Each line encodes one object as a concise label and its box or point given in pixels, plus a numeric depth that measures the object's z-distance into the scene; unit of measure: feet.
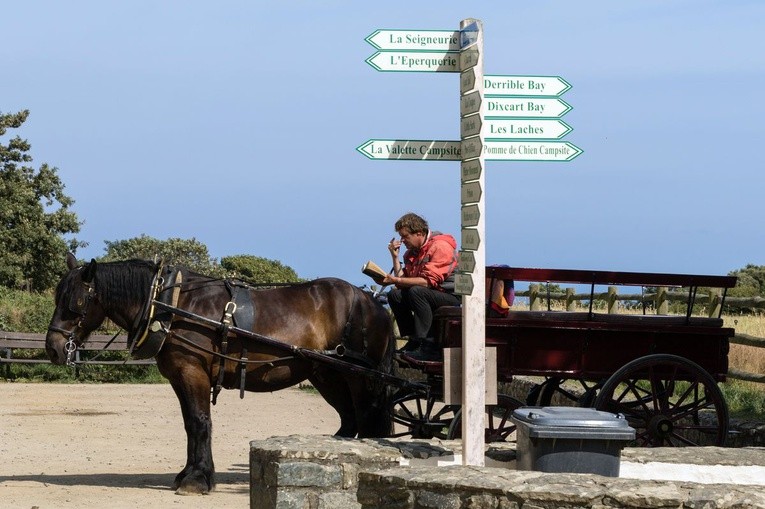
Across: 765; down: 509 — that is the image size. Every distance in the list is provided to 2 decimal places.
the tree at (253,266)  155.84
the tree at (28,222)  140.66
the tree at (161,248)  173.71
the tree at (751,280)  133.40
